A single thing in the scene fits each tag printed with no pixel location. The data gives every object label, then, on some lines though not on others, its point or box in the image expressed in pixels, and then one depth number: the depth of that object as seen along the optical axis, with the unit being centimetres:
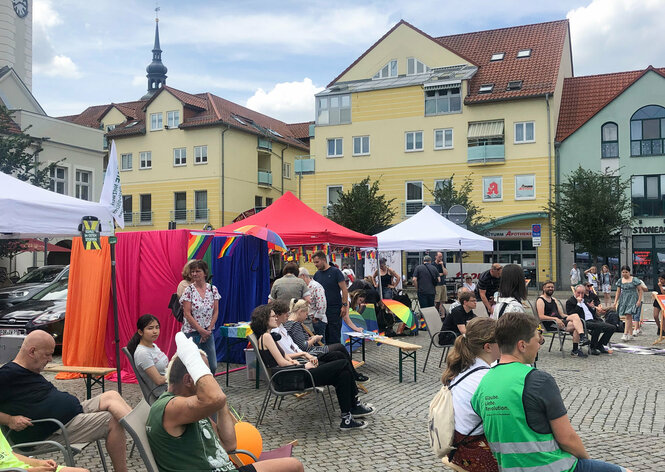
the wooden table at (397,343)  889
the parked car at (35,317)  1139
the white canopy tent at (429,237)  1623
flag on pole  764
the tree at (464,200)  3312
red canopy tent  1295
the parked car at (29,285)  1395
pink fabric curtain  976
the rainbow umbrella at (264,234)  1103
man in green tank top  335
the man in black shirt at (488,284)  1149
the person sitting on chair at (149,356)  614
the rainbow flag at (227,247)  1073
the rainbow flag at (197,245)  1000
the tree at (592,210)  3045
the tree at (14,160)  2109
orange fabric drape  970
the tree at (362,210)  3422
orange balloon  462
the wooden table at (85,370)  655
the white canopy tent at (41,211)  642
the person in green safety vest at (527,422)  317
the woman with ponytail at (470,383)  386
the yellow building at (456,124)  3528
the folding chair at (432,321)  1070
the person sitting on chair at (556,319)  1142
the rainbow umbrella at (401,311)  1399
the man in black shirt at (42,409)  469
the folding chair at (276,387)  666
